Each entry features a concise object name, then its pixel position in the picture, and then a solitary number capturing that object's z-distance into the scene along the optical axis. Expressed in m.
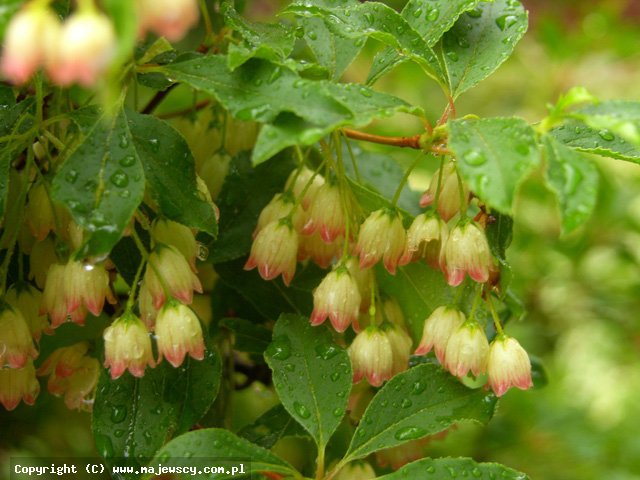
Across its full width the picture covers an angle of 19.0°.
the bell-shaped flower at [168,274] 0.33
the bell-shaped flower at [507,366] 0.33
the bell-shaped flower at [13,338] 0.33
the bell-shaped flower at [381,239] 0.33
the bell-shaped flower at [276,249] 0.34
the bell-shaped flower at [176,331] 0.33
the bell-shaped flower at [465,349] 0.33
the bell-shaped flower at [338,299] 0.34
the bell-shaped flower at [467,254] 0.33
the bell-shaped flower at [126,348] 0.33
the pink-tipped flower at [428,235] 0.33
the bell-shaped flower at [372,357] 0.34
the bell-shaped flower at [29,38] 0.28
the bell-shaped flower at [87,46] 0.28
